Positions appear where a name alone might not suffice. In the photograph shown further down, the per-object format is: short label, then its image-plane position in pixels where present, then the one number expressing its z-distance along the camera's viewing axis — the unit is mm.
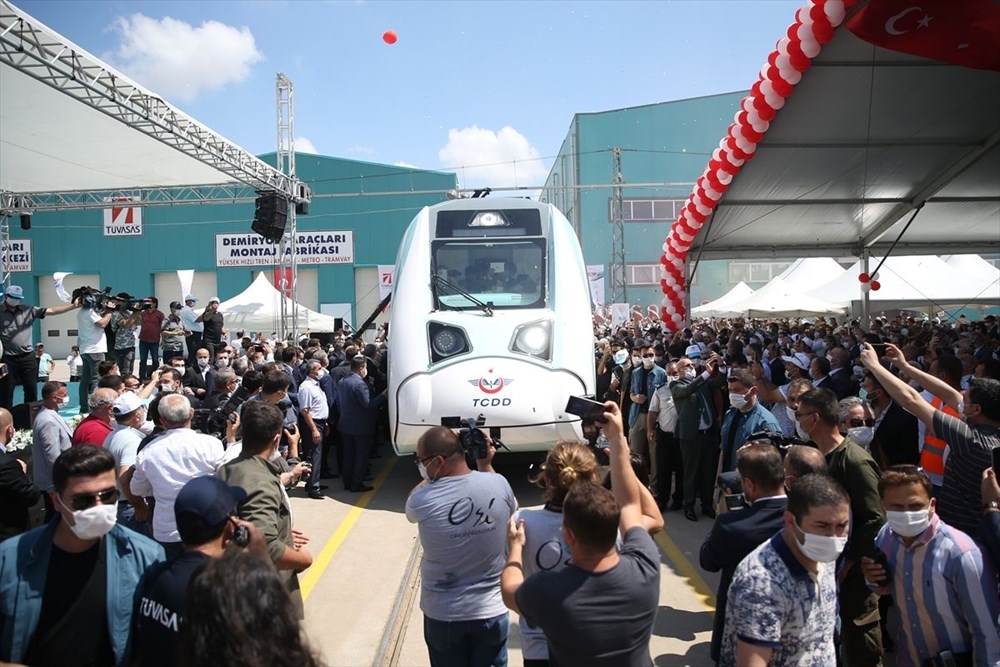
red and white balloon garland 8383
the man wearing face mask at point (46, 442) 5270
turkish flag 7043
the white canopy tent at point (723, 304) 24103
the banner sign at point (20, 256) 34031
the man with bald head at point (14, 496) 3895
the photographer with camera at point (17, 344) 8836
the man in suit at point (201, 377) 8344
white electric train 6926
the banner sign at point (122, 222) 33281
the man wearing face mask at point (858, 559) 3592
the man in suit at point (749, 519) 2994
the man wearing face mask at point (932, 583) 2744
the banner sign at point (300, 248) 33406
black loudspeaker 16453
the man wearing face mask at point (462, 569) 3115
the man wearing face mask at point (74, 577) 2309
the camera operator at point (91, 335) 9883
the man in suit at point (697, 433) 6867
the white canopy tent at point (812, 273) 25172
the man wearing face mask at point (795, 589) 2389
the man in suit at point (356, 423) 8297
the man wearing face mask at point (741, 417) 5348
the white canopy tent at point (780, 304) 20891
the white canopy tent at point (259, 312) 20484
